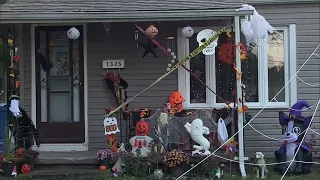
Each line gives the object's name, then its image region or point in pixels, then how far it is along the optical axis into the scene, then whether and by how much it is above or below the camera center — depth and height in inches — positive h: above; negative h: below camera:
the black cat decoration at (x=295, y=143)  333.7 -28.1
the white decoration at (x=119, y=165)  327.0 -40.4
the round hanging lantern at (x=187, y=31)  343.9 +46.3
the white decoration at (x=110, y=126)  333.7 -16.0
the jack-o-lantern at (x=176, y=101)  354.9 -0.2
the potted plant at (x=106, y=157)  333.0 -36.0
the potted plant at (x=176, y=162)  315.0 -37.2
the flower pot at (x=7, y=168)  325.4 -41.6
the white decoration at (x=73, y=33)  337.7 +44.6
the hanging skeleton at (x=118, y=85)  373.1 +11.7
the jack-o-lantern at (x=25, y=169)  325.7 -42.4
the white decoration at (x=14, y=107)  331.6 -3.6
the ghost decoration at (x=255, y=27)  320.8 +45.4
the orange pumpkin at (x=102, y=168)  328.2 -42.4
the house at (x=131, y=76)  377.7 +18.6
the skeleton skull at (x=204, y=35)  341.4 +43.4
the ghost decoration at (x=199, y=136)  326.3 -22.7
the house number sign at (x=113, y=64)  377.1 +27.2
